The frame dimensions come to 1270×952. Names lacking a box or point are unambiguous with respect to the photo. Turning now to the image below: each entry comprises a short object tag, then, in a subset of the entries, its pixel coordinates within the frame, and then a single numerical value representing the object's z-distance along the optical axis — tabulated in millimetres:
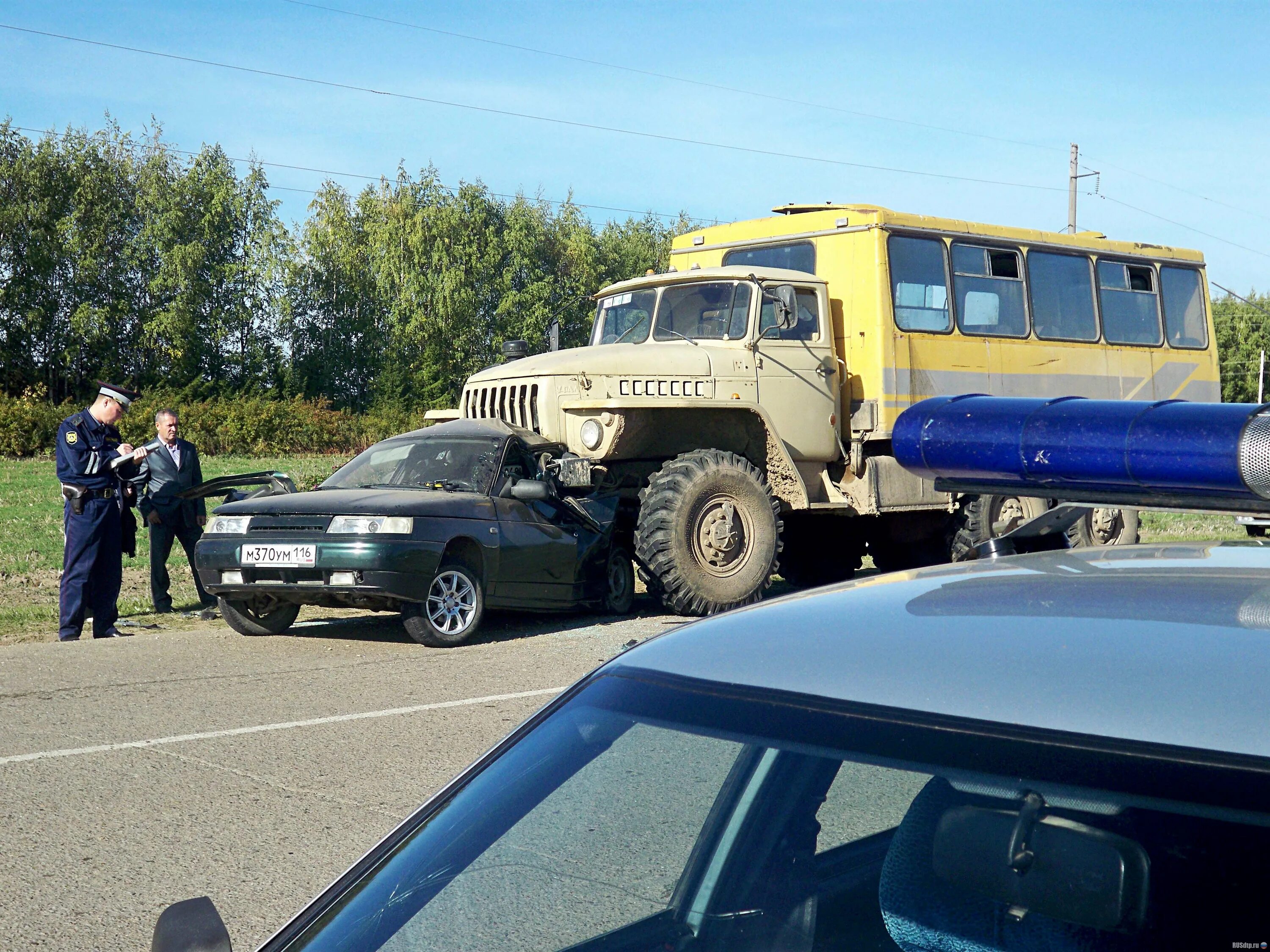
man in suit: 10992
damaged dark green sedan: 8805
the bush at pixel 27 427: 37375
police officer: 9562
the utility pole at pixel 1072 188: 46781
